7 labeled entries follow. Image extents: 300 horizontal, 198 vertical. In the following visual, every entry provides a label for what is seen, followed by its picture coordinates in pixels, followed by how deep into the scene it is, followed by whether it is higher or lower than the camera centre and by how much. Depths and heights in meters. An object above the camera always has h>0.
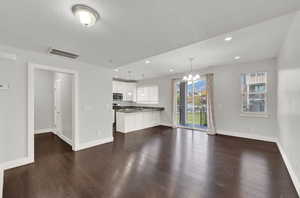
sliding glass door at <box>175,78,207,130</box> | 5.71 -0.26
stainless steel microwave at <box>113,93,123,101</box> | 7.04 +0.10
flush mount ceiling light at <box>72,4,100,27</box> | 1.46 +1.00
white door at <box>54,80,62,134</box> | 4.75 -0.34
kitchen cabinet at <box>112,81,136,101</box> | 7.21 +0.53
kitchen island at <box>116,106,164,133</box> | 5.39 -0.98
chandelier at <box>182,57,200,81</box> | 4.37 +0.74
